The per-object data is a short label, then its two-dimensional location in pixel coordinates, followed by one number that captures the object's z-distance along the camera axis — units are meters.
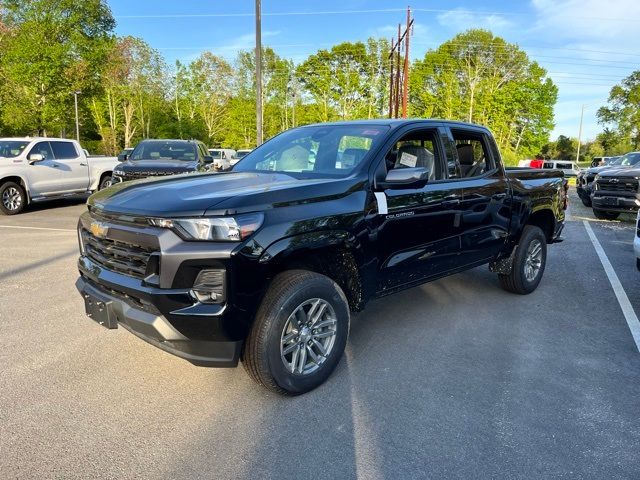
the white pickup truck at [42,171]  11.16
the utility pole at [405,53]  28.81
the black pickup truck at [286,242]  2.71
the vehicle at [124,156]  12.14
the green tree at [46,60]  32.56
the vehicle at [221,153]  32.97
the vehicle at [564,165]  37.27
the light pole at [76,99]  38.90
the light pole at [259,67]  16.77
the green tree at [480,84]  52.25
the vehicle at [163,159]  10.23
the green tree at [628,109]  58.91
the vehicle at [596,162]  25.72
